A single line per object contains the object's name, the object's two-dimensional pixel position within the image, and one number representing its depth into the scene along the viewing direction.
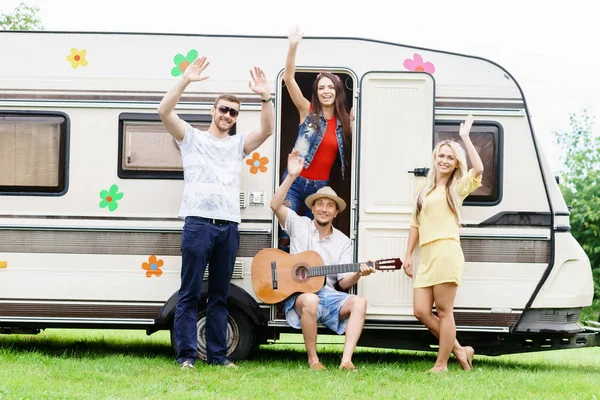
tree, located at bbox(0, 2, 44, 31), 26.75
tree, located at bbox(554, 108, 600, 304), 28.20
